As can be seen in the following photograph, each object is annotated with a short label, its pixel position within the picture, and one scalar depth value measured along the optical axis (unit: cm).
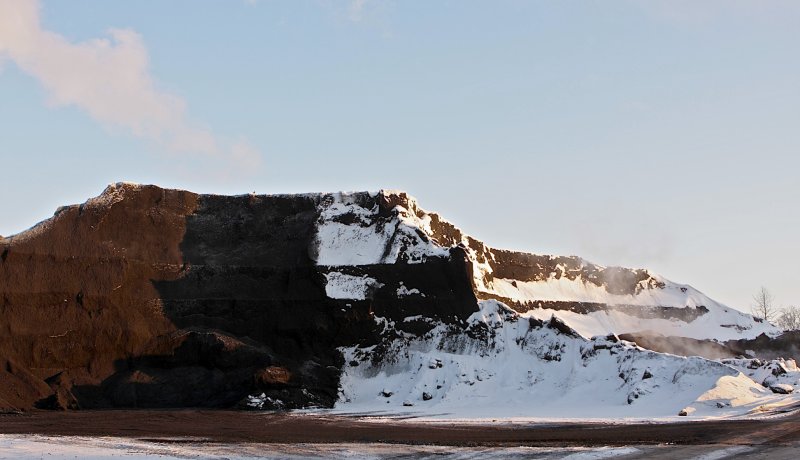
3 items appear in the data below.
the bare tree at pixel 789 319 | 14749
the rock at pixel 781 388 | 5647
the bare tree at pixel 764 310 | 13862
